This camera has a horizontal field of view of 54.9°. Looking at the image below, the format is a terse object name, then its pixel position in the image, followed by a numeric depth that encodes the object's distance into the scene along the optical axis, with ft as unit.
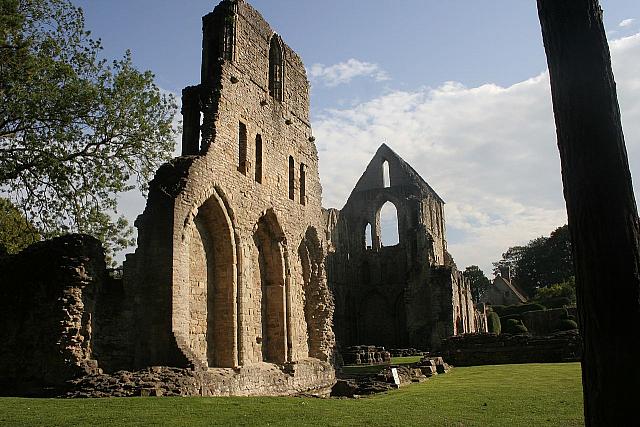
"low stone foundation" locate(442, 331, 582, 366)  77.51
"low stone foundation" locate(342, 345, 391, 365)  92.94
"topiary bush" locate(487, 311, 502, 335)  141.69
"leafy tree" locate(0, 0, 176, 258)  56.08
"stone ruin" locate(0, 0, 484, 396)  39.29
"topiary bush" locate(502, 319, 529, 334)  112.57
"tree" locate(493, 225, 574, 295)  237.25
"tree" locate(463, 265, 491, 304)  271.61
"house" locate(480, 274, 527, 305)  210.20
